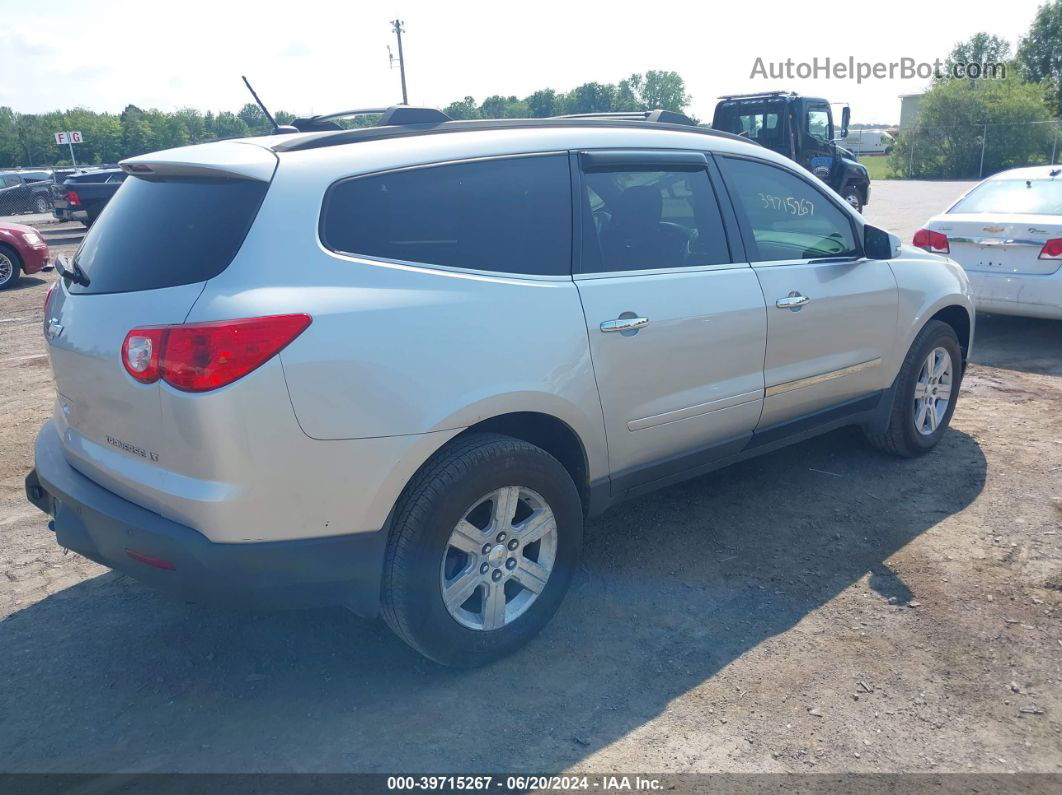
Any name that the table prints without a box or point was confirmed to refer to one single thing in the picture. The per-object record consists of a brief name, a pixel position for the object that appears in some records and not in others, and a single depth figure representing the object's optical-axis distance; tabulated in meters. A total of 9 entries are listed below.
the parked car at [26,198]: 27.23
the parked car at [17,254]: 12.91
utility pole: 46.64
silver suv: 2.67
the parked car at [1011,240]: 7.28
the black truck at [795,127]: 18.42
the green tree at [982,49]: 60.16
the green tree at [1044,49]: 50.74
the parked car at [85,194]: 20.62
